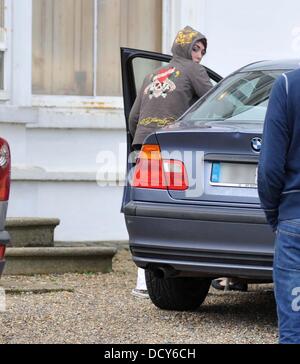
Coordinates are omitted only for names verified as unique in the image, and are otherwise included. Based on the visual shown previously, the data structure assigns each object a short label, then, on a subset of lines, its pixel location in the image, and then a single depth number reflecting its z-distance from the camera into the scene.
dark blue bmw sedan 9.59
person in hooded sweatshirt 11.61
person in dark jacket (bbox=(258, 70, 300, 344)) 6.64
